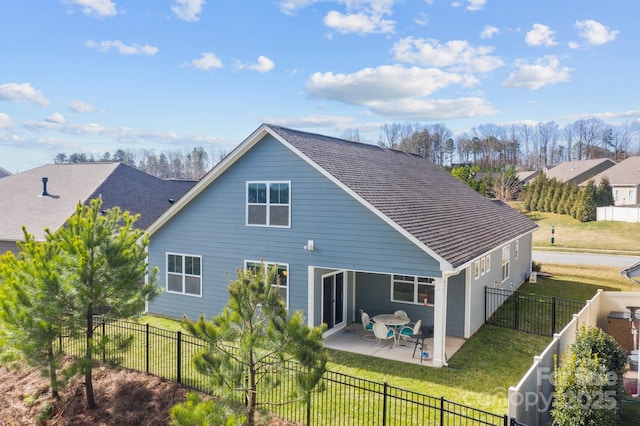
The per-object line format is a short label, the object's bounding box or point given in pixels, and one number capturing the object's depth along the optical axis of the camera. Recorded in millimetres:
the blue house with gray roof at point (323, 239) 11867
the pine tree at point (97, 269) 9203
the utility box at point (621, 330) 12336
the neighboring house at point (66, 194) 20156
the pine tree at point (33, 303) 8844
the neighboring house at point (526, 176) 67562
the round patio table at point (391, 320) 12652
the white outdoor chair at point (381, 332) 12352
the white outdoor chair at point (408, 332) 12305
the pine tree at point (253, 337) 6543
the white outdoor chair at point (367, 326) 13320
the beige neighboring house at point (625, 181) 46281
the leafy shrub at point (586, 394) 6297
